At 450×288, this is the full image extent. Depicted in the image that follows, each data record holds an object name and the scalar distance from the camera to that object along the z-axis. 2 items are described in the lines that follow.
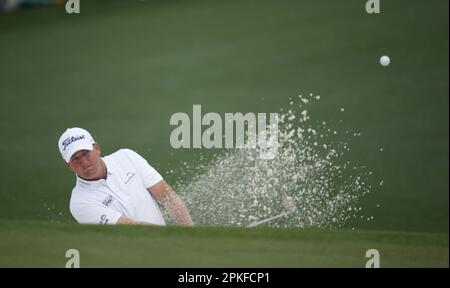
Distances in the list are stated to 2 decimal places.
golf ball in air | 19.22
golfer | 11.72
